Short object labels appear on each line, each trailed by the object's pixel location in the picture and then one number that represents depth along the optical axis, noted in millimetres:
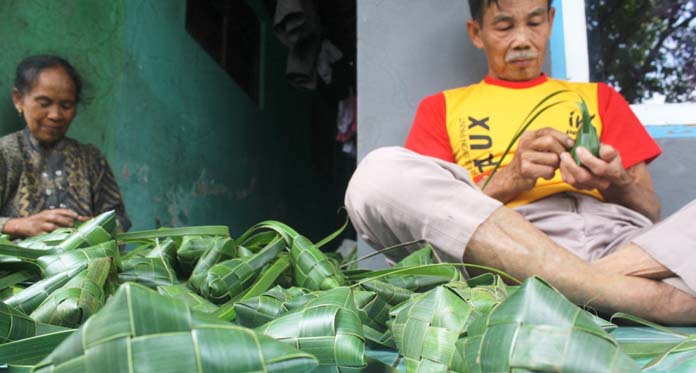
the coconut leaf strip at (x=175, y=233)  997
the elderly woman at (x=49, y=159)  2244
